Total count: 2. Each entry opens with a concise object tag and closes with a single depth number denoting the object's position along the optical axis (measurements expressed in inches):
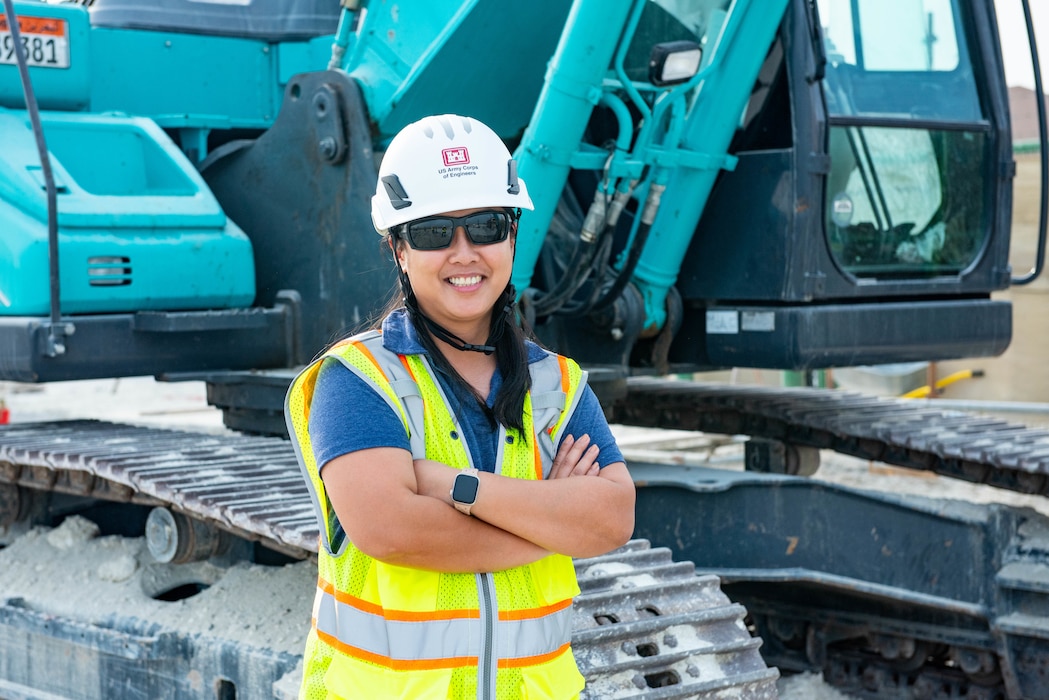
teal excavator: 168.1
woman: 78.7
